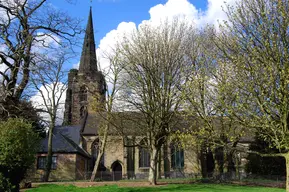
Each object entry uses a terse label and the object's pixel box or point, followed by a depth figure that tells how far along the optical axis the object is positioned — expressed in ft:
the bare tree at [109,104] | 97.55
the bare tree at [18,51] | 44.07
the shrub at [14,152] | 48.05
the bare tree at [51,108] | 120.04
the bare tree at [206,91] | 51.03
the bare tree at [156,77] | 86.69
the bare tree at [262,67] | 45.27
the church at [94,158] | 133.80
